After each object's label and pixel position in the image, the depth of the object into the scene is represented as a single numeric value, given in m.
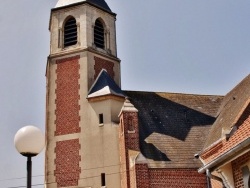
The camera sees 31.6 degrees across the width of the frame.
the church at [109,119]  19.72
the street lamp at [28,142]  7.58
